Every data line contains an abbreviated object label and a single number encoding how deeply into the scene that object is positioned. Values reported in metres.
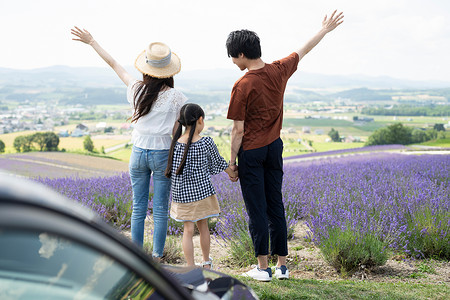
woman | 3.48
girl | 3.37
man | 3.16
